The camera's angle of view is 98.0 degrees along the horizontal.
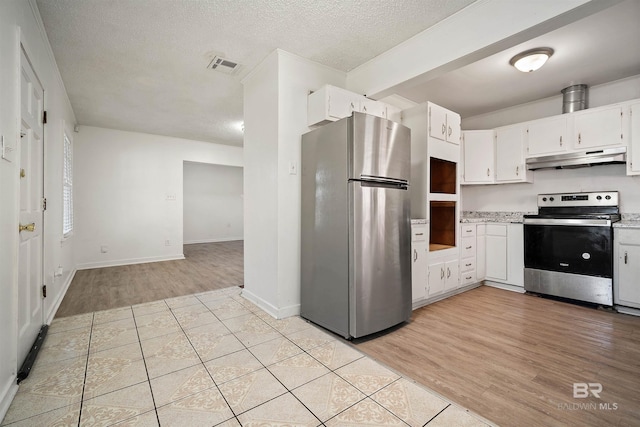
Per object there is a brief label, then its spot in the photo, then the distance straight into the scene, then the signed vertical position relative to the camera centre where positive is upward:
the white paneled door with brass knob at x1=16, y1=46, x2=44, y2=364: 1.84 +0.02
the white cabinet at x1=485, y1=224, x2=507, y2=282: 3.69 -0.53
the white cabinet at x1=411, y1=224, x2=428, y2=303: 2.81 -0.50
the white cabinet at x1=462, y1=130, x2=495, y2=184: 3.94 +0.80
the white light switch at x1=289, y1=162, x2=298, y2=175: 2.74 +0.45
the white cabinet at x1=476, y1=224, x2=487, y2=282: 3.72 -0.53
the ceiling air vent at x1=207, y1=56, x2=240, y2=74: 2.85 +1.58
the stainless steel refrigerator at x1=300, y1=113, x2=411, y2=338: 2.17 -0.11
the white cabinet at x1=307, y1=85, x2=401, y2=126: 2.63 +1.07
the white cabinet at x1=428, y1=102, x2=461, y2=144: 3.07 +1.02
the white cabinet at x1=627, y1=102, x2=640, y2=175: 2.86 +0.74
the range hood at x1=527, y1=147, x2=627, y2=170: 3.00 +0.62
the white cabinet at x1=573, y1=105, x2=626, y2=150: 2.98 +0.94
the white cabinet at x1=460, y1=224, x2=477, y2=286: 3.46 -0.53
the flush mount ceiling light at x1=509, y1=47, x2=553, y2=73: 2.63 +1.47
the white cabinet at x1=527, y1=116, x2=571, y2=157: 3.34 +0.94
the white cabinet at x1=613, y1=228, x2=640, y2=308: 2.76 -0.56
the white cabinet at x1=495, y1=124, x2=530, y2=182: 3.70 +0.79
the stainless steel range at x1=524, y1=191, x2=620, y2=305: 2.93 -0.39
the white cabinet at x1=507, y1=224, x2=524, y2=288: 3.54 -0.54
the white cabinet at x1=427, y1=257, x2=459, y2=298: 3.04 -0.73
